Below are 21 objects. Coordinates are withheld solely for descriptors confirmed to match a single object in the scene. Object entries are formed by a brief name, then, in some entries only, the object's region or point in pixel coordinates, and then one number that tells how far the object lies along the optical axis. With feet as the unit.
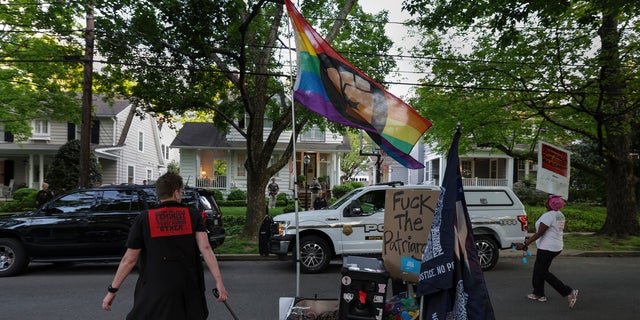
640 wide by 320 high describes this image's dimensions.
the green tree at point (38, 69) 44.08
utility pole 39.17
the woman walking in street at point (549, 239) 21.31
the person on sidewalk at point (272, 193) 71.61
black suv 28.09
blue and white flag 11.65
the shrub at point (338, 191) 87.35
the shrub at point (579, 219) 52.75
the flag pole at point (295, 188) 14.38
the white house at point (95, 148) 85.76
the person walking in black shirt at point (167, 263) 10.73
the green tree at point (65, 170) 69.36
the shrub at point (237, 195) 84.33
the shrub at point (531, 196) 80.16
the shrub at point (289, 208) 64.15
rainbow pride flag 14.57
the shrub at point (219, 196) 82.94
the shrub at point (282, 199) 79.71
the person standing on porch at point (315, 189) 64.63
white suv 29.89
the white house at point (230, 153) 88.63
